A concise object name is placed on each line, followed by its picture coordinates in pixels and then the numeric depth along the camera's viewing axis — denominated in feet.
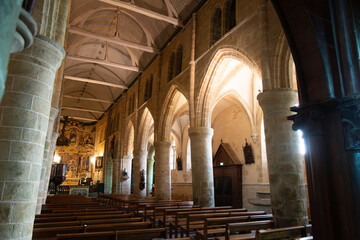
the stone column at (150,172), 78.38
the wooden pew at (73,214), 19.11
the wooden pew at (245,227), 14.35
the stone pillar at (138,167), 55.16
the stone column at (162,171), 44.57
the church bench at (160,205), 26.34
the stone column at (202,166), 33.24
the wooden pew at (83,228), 13.86
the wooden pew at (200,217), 18.24
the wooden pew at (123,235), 11.60
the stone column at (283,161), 19.71
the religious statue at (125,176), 65.41
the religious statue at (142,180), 54.34
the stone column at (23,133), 10.09
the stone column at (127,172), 65.77
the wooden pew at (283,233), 12.67
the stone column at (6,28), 3.20
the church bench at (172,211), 22.35
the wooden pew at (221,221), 16.10
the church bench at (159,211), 24.24
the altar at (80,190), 62.44
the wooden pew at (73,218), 17.48
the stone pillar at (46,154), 24.40
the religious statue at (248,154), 47.29
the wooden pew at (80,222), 15.85
